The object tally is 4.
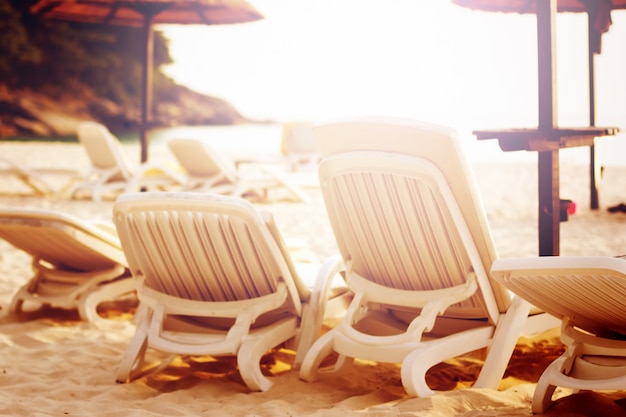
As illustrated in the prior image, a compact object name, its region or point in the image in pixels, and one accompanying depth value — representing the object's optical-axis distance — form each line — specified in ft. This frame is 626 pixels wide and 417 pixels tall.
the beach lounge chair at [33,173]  33.30
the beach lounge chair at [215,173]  30.58
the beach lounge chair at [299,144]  43.55
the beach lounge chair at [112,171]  32.01
